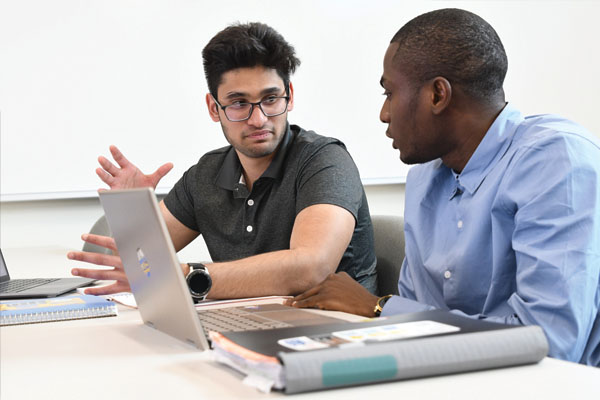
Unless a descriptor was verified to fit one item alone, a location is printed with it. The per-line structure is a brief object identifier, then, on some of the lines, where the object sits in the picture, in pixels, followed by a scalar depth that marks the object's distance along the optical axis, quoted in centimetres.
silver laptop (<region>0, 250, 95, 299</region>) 234
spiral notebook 213
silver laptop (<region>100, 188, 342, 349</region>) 186
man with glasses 259
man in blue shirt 204
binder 153
